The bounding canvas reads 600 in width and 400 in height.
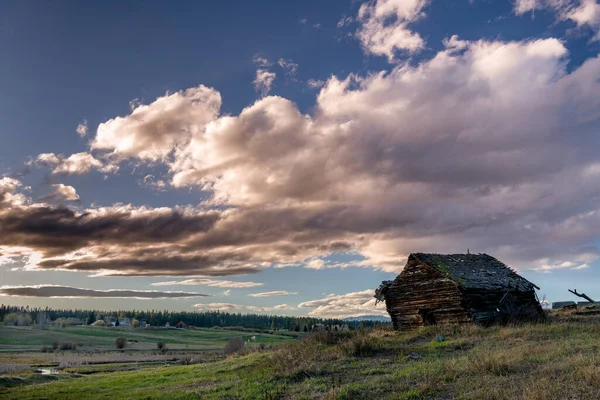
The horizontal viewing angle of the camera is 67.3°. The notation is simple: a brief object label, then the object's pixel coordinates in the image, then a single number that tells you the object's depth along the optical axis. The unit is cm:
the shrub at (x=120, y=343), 10662
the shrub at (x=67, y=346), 10461
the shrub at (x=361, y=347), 2258
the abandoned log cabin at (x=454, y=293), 3472
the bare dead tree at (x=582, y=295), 4138
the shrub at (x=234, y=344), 5767
